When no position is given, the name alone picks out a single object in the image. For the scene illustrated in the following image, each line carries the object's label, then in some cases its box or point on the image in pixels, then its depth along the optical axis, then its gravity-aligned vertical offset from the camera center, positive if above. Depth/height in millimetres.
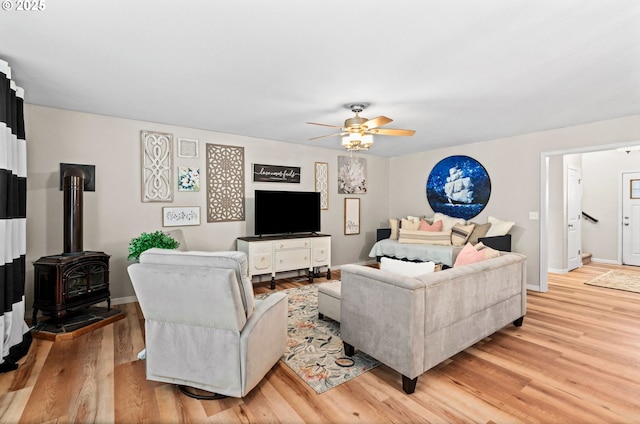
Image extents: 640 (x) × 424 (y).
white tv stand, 4727 -690
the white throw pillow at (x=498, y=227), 4969 -288
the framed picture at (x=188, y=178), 4516 +462
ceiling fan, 3336 +882
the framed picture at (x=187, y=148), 4508 +910
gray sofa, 2078 -772
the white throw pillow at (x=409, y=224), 5930 -288
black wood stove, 3080 -651
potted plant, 3527 -381
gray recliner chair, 1926 -738
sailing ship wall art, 5539 +420
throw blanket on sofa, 5020 -729
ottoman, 3176 -958
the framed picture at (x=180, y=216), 4406 -90
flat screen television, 5000 -38
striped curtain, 2422 -97
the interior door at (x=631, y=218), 6410 -187
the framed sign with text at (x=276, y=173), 5223 +632
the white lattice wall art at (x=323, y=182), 5949 +530
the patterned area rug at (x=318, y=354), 2336 -1249
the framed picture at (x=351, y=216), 6352 -132
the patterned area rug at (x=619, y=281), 4807 -1191
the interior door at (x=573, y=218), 5945 -180
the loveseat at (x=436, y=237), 4977 -482
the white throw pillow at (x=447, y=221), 5644 -210
